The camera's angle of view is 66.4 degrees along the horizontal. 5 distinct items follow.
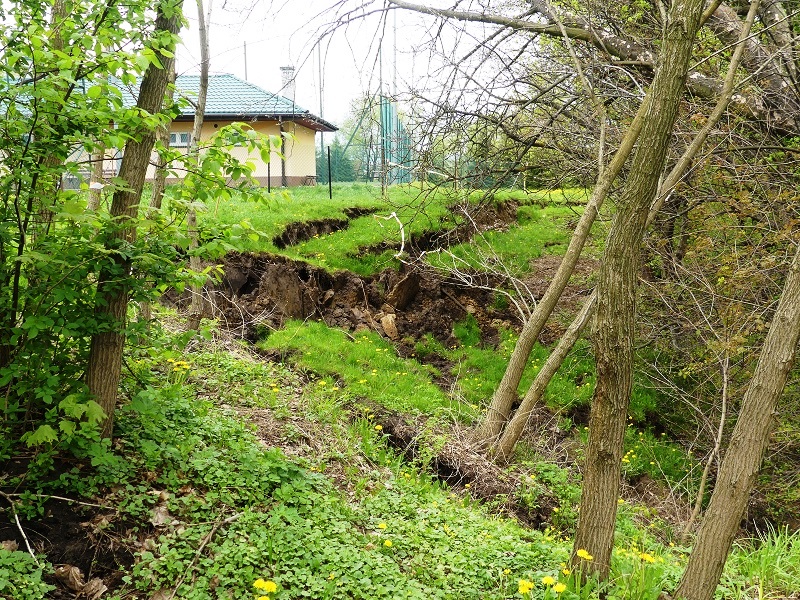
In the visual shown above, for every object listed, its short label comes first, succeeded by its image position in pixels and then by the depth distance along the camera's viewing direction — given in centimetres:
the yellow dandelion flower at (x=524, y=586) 341
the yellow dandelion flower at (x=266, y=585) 325
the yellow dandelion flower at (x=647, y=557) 377
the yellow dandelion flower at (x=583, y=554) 359
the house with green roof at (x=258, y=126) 2417
